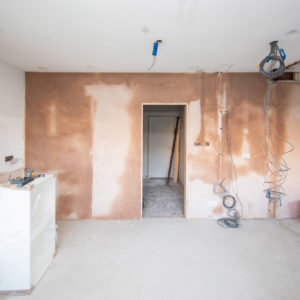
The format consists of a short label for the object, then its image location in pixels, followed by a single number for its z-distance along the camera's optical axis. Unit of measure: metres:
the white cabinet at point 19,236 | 1.57
